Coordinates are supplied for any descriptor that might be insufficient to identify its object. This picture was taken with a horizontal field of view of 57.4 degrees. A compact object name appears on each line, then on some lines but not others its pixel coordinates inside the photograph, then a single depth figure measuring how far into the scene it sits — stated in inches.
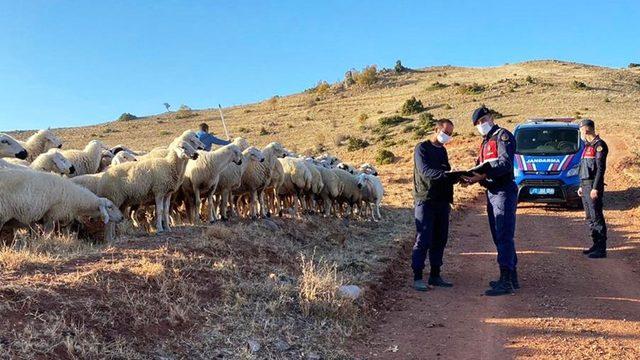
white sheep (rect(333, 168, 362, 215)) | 656.4
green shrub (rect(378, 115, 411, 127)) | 1952.5
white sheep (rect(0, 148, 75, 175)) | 469.7
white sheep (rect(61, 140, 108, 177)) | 526.9
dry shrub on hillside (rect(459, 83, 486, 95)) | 2320.4
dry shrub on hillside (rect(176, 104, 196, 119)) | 2797.7
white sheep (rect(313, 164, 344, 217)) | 636.7
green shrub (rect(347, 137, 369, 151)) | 1664.2
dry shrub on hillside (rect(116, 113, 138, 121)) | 2862.7
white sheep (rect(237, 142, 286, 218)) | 539.2
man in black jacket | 344.5
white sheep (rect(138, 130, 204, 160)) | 470.6
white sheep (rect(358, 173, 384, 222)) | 660.1
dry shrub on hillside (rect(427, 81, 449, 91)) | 2561.5
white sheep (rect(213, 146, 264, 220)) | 506.6
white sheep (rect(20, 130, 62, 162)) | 584.7
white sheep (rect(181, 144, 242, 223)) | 476.4
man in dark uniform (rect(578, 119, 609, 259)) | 424.2
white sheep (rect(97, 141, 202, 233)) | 424.5
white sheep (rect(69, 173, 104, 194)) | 428.1
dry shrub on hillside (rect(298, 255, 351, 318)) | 272.8
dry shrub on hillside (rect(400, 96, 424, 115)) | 2097.7
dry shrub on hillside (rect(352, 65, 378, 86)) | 3061.0
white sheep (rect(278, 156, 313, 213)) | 591.5
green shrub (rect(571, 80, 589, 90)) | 2174.6
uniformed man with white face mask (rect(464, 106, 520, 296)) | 326.6
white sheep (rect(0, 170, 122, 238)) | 342.0
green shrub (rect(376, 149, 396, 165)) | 1381.6
